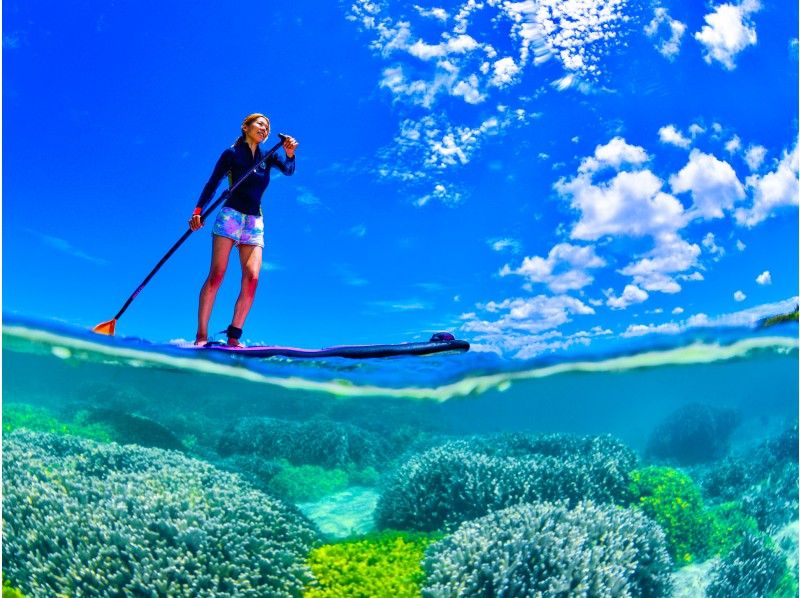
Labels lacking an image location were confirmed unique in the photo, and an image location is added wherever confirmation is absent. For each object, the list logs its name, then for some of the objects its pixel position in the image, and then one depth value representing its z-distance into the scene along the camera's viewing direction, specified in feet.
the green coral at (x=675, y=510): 16.33
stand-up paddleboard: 14.53
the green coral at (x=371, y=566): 12.78
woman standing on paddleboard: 13.01
